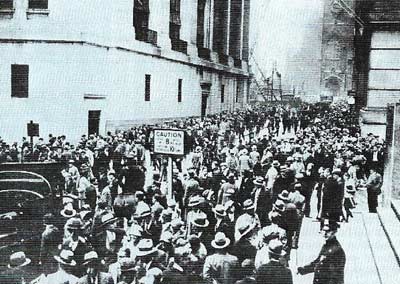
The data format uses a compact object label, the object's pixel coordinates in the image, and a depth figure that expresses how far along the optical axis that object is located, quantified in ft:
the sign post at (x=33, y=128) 74.67
